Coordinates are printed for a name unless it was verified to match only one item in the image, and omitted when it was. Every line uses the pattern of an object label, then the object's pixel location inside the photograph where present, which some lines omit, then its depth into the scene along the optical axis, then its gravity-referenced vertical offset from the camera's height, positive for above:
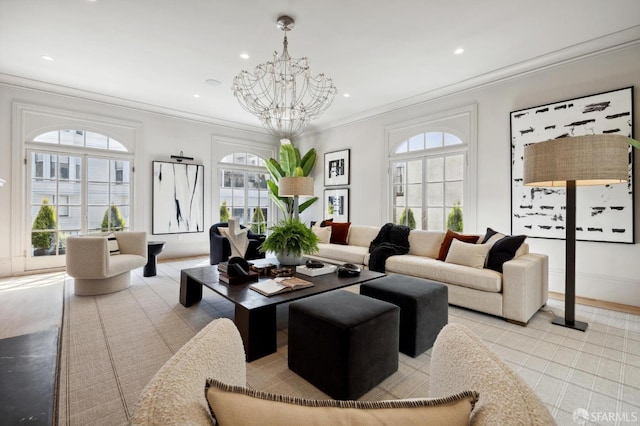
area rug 1.74 -1.06
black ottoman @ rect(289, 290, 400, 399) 1.71 -0.79
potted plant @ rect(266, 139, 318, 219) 6.71 +1.02
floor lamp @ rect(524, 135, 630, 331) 2.45 +0.40
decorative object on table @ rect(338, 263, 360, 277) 2.94 -0.58
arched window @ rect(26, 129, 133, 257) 4.76 +0.45
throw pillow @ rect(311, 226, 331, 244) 5.28 -0.36
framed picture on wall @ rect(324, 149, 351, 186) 6.39 +0.99
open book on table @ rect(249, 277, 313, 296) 2.41 -0.61
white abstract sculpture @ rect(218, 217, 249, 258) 3.56 -0.29
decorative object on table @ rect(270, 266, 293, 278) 2.92 -0.58
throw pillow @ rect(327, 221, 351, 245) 5.20 -0.35
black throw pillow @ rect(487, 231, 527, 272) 3.08 -0.39
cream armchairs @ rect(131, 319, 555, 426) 0.52 -0.36
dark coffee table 2.17 -0.66
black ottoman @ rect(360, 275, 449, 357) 2.27 -0.73
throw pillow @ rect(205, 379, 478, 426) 0.55 -0.38
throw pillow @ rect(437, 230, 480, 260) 3.66 -0.33
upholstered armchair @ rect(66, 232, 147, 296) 3.46 -0.63
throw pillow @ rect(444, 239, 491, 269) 3.26 -0.45
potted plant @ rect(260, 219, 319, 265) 3.20 -0.30
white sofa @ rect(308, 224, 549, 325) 2.83 -0.69
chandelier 3.24 +1.89
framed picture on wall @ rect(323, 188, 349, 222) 6.44 +0.19
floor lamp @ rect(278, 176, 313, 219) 4.09 +0.37
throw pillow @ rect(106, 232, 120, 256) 3.92 -0.42
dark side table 4.48 -0.68
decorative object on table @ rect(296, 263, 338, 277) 2.96 -0.58
